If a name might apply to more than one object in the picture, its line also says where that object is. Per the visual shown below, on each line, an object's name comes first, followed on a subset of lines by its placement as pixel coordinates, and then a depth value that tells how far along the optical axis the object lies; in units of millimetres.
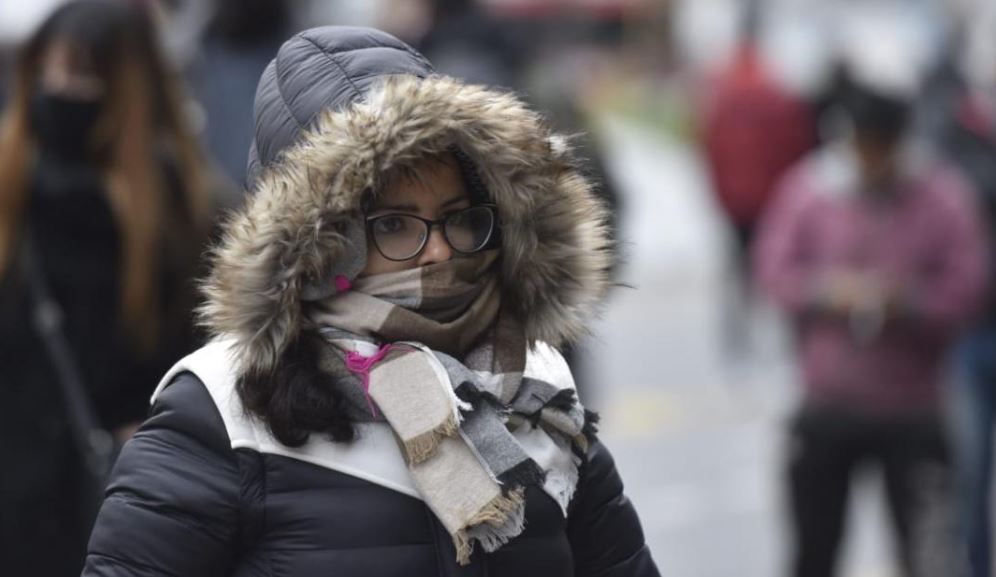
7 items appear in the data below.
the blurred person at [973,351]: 15664
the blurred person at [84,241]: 9750
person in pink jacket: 13852
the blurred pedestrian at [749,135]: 24969
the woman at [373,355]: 5926
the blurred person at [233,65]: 14039
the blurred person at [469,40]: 15211
